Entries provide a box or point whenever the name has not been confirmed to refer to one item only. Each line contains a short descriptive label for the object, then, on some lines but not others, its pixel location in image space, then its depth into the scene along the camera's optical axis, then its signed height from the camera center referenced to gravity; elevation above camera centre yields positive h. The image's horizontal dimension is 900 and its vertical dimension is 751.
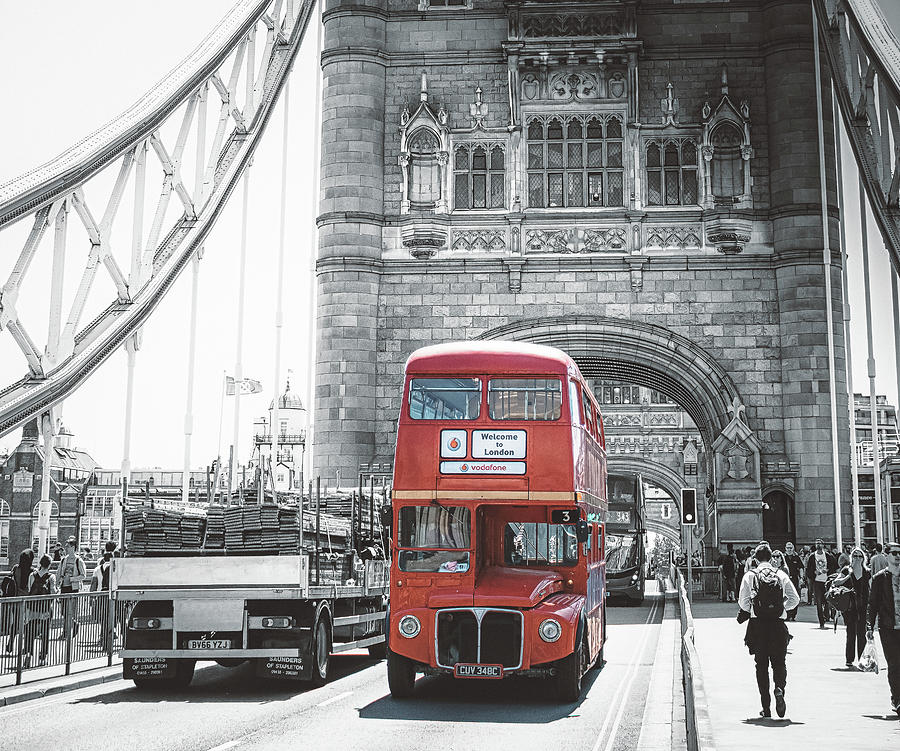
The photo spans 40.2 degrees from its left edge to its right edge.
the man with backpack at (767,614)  10.24 -0.44
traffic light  23.56 +1.05
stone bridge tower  28.34 +8.20
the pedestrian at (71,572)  18.43 -0.21
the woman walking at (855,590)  14.24 -0.32
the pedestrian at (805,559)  25.45 +0.05
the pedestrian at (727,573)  26.61 -0.25
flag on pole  33.77 +5.04
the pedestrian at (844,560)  17.76 +0.03
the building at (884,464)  34.75 +3.79
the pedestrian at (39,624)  13.71 -0.73
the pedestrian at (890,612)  10.10 -0.41
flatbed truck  12.46 -0.53
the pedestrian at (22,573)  15.65 -0.18
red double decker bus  11.75 +0.40
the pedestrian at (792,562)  24.09 -0.01
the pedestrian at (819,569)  22.27 -0.14
